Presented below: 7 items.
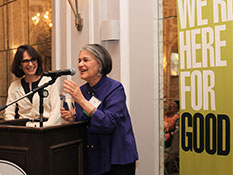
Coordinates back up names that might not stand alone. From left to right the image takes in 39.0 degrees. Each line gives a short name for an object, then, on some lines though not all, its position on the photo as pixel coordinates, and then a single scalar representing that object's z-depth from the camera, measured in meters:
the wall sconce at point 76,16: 3.74
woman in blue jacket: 2.32
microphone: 2.10
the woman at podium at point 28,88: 2.99
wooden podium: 1.89
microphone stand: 2.03
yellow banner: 2.52
